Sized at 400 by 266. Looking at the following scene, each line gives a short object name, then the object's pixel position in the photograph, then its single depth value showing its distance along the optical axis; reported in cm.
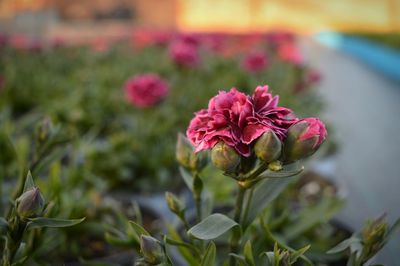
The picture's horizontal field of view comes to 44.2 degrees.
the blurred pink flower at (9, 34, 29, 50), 306
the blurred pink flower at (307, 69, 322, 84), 186
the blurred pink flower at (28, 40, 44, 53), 302
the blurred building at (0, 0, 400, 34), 1070
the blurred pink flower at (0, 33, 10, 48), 286
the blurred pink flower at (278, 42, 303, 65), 201
